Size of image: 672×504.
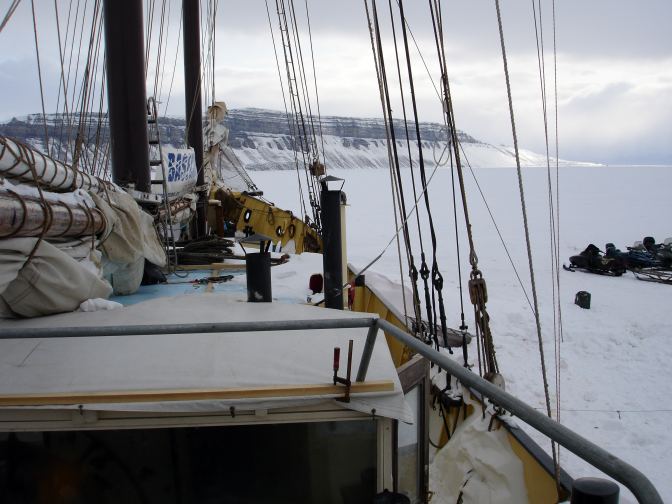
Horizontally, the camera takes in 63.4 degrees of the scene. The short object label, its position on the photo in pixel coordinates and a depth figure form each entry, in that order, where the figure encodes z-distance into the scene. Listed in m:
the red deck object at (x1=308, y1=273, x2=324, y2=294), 5.73
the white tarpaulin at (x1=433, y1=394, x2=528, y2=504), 4.37
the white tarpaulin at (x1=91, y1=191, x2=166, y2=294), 4.61
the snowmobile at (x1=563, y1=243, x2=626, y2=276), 15.69
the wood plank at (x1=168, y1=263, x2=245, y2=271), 7.64
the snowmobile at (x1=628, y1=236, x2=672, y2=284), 14.85
